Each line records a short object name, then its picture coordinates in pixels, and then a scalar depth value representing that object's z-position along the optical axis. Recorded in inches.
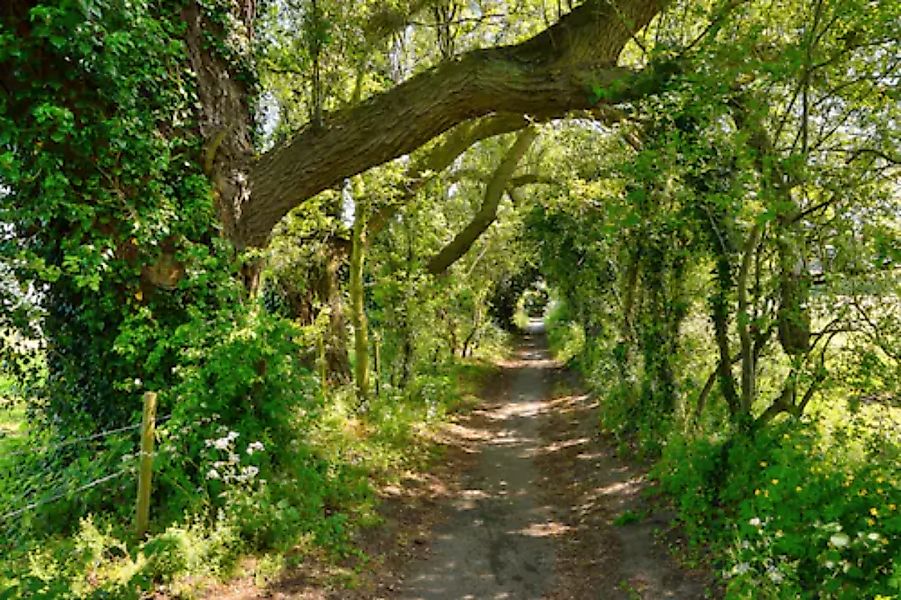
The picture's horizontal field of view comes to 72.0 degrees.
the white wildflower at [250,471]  225.5
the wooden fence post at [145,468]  210.4
